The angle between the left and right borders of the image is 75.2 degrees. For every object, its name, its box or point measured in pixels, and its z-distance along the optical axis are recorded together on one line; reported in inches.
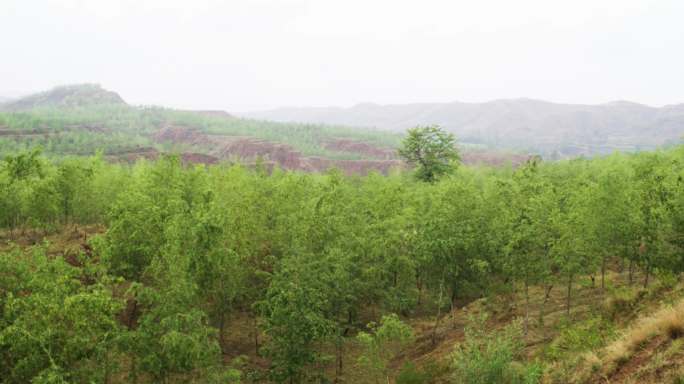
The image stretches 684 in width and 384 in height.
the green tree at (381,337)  704.1
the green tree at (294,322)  684.7
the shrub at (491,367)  546.6
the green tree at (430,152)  2090.3
